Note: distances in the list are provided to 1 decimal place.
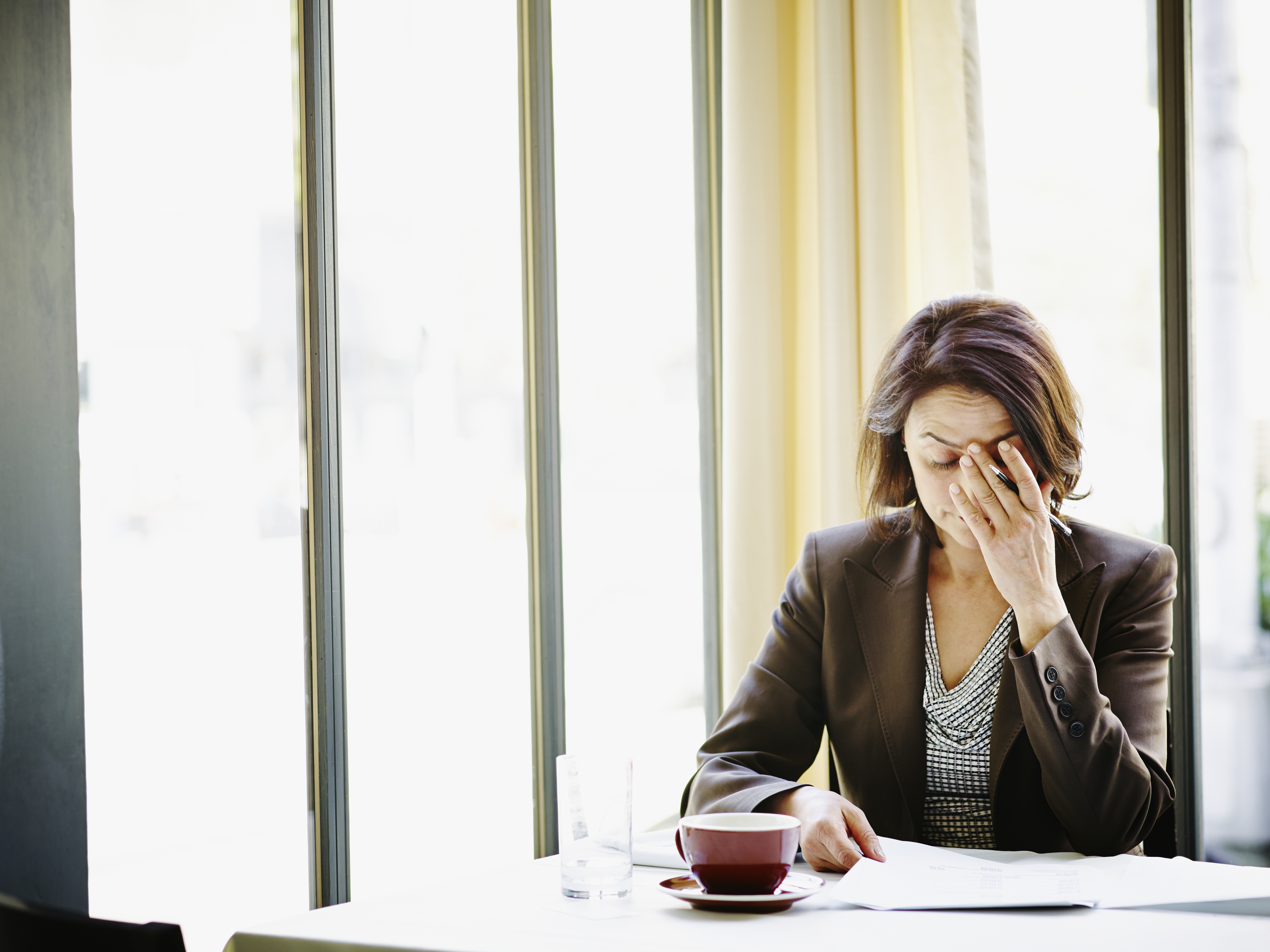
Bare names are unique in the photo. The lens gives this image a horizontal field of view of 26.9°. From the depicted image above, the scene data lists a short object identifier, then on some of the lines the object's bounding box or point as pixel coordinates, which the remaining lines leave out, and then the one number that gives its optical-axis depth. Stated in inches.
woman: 103.1
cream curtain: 153.5
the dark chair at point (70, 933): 81.1
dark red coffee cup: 91.2
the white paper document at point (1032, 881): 90.5
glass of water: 91.5
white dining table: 87.1
